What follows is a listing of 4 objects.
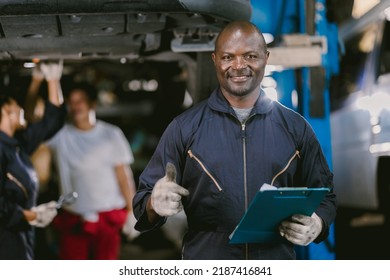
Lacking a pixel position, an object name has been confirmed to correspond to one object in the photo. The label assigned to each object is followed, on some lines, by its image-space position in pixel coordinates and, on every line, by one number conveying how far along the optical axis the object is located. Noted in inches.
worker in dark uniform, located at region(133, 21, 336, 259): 78.6
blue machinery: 103.7
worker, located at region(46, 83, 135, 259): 133.0
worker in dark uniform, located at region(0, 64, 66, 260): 103.1
